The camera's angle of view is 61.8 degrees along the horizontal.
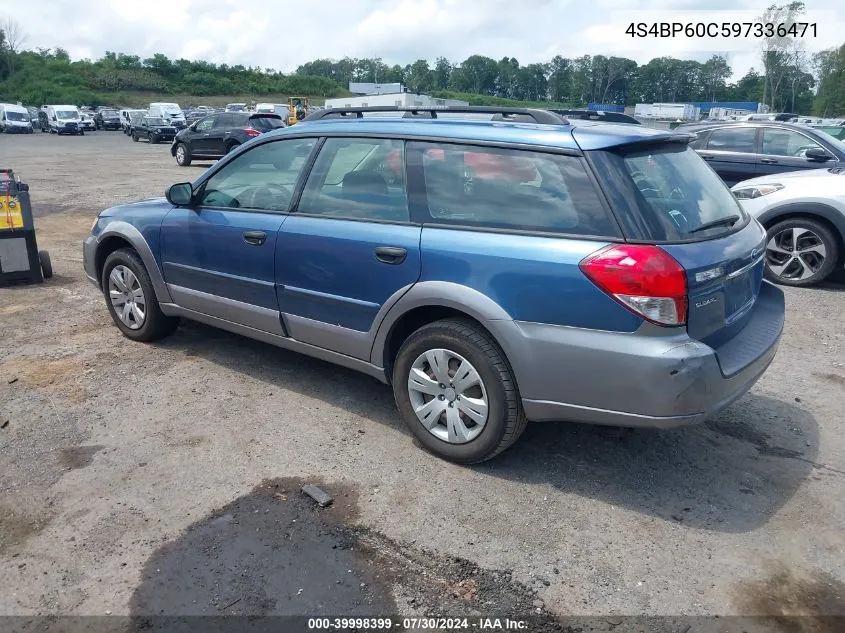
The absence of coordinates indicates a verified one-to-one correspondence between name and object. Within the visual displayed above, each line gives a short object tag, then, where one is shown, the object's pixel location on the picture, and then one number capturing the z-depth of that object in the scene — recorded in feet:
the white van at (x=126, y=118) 157.86
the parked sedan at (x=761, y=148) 29.68
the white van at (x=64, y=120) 151.12
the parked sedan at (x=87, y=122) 162.36
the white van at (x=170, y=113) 137.69
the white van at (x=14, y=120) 157.07
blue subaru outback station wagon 10.34
